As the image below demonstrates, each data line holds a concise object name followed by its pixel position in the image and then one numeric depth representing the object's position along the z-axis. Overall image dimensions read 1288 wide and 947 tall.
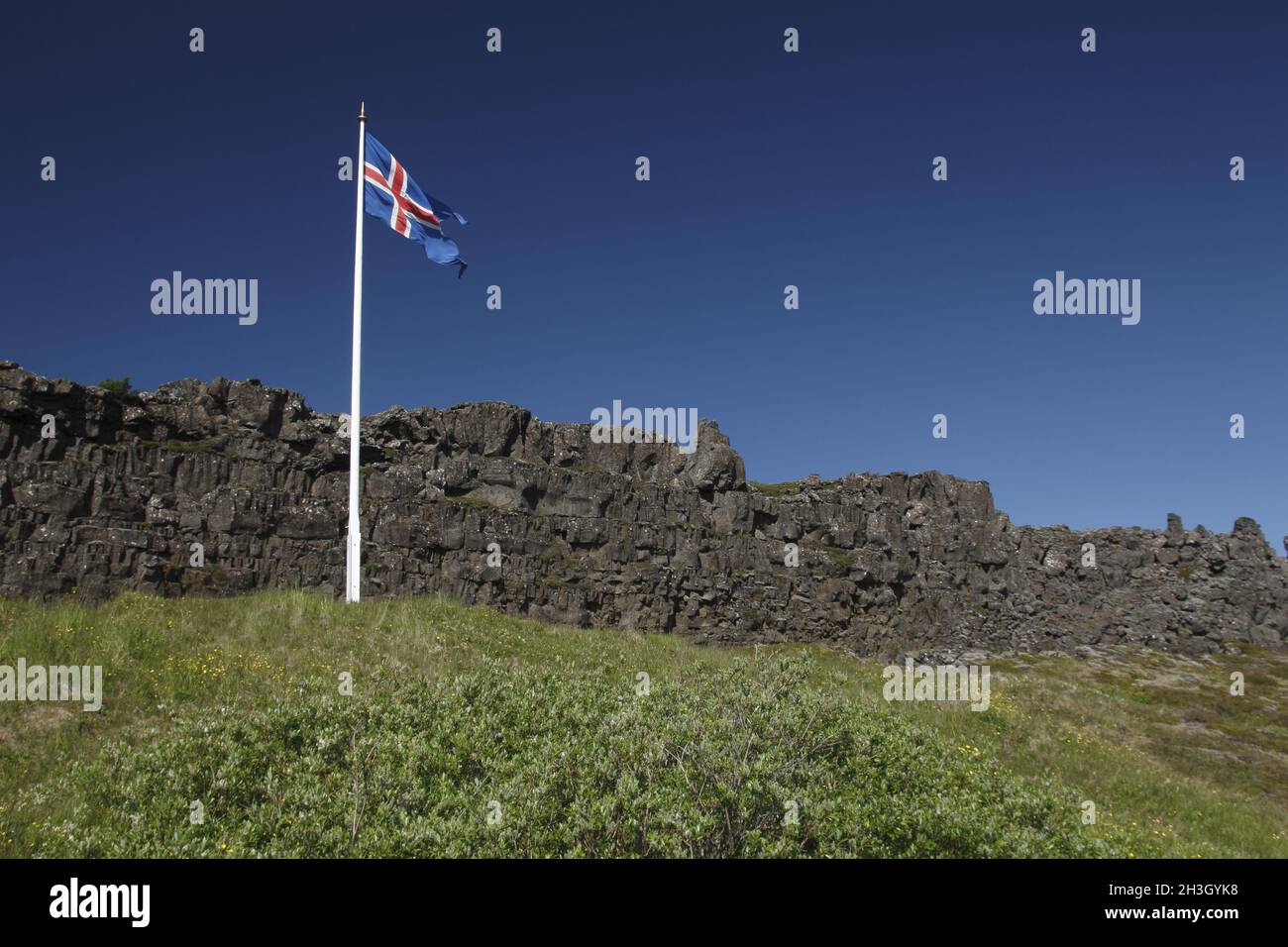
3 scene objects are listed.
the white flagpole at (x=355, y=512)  26.45
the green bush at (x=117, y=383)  56.74
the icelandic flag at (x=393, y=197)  29.11
